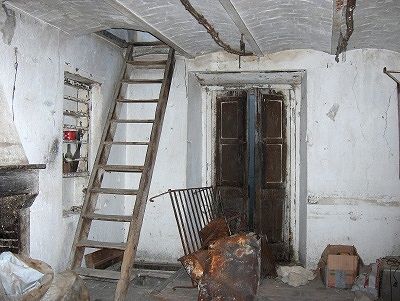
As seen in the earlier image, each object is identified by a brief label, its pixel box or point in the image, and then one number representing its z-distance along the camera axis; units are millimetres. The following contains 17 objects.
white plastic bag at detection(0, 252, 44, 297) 3146
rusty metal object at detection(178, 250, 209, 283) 4523
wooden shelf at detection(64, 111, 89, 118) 4914
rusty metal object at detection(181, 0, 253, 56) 3805
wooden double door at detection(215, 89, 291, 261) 6367
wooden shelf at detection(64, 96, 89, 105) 4910
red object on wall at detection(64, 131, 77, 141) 4918
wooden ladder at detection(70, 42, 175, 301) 4285
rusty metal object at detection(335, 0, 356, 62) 3593
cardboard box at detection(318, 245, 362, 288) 5008
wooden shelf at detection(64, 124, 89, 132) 4915
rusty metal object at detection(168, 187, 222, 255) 5667
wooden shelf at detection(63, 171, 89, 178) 4819
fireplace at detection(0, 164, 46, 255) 3428
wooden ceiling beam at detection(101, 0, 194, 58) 3732
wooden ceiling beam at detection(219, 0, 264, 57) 3698
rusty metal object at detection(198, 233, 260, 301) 4180
